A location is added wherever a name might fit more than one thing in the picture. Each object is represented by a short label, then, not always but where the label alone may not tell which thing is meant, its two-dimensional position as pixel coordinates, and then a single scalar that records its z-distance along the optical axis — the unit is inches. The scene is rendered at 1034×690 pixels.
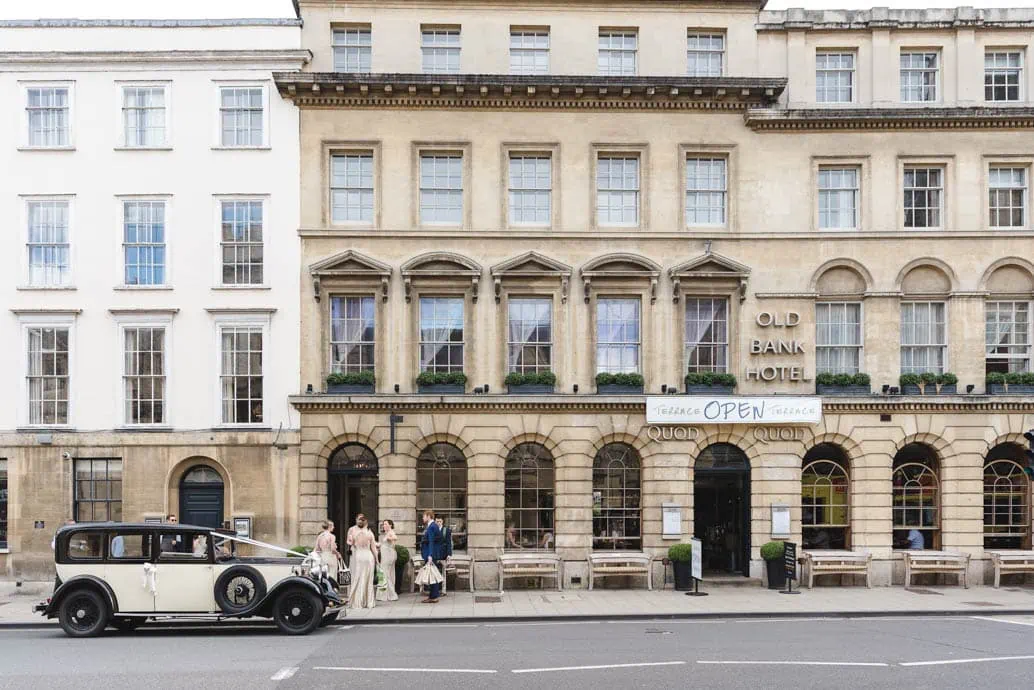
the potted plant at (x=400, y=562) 834.8
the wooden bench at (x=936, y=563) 878.4
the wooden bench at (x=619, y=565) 874.1
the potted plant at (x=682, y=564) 854.5
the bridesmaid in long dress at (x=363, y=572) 757.3
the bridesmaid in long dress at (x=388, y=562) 798.5
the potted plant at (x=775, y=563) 864.9
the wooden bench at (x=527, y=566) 863.7
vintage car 626.2
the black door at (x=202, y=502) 919.7
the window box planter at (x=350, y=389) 908.0
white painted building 910.4
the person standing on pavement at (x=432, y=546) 796.0
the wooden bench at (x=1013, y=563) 874.8
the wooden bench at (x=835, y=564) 876.0
